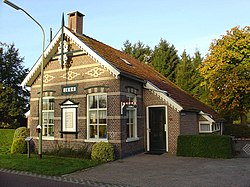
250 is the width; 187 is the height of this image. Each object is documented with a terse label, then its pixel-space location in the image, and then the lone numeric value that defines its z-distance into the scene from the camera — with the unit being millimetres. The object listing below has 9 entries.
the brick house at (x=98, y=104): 12961
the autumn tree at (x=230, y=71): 20147
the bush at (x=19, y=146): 14500
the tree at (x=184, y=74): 33781
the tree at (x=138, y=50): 42719
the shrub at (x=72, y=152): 12891
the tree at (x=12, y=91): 29094
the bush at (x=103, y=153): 11938
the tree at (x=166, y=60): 36594
